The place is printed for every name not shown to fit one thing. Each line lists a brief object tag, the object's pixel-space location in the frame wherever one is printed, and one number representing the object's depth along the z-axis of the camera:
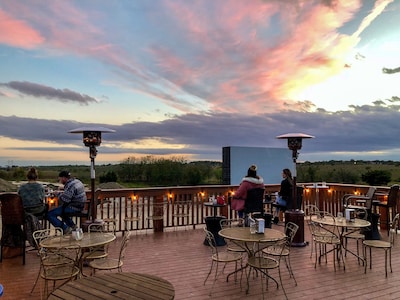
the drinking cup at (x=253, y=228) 4.07
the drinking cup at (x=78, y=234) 3.90
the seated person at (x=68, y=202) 5.54
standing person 7.23
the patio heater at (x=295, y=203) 6.09
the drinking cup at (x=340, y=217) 5.07
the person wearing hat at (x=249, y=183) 6.48
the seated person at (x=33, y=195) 5.49
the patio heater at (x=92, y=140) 5.17
